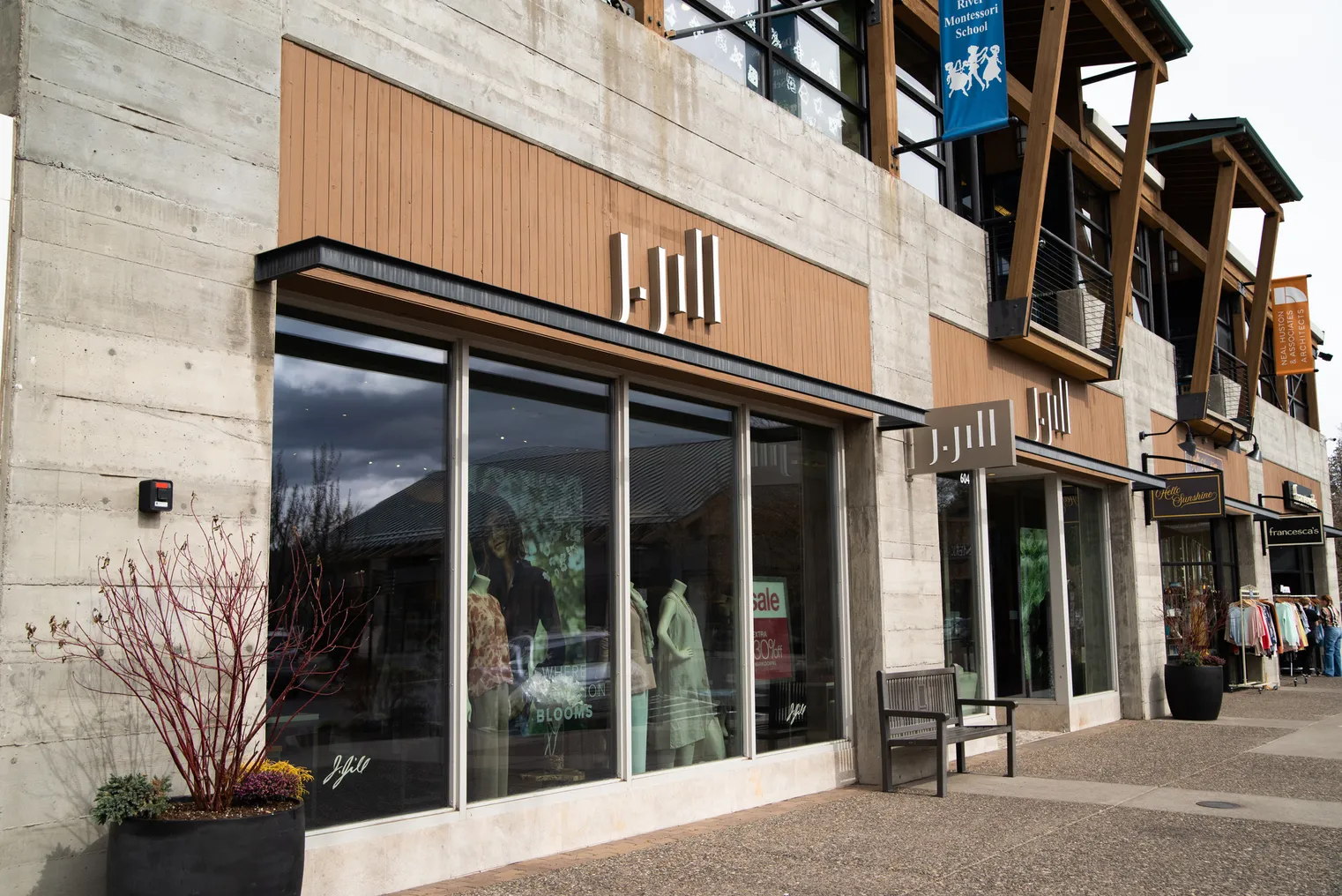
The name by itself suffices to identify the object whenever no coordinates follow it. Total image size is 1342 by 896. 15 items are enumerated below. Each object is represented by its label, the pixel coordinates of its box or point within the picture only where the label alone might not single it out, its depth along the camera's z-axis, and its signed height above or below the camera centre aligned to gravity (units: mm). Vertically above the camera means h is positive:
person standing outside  27656 -1360
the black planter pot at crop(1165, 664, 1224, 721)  16359 -1433
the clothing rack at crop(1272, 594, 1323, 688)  26797 -1710
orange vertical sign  27234 +5830
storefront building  5258 +1353
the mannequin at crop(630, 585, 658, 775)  8461 -537
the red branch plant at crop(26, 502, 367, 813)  5059 -195
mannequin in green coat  8812 -640
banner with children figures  11820 +5233
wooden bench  9930 -1070
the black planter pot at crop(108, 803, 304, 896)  4531 -965
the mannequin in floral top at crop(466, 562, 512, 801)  7230 -570
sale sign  9773 -296
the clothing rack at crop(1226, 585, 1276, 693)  22109 -329
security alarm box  5289 +474
